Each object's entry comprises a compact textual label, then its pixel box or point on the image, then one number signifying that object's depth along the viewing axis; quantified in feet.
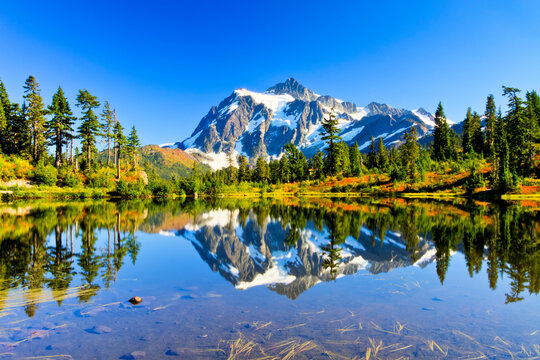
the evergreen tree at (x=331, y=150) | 260.42
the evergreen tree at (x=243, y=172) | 384.27
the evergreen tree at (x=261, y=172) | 373.95
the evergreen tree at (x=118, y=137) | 219.20
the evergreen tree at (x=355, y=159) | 269.85
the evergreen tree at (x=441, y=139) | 279.28
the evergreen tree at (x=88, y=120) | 203.21
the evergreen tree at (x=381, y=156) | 319.21
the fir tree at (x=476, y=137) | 271.26
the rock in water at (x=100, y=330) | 18.16
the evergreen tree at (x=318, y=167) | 288.65
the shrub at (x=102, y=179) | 195.88
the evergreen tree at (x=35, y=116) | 193.67
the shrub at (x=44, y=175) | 173.47
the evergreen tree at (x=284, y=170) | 331.16
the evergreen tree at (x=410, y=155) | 232.55
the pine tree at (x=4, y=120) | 188.96
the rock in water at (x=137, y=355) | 15.57
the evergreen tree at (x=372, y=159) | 348.18
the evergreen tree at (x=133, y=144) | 275.59
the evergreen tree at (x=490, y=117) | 273.17
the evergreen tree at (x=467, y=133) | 269.64
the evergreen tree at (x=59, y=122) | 192.44
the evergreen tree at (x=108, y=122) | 214.48
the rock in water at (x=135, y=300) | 23.14
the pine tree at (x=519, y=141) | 195.93
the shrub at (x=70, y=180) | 183.01
